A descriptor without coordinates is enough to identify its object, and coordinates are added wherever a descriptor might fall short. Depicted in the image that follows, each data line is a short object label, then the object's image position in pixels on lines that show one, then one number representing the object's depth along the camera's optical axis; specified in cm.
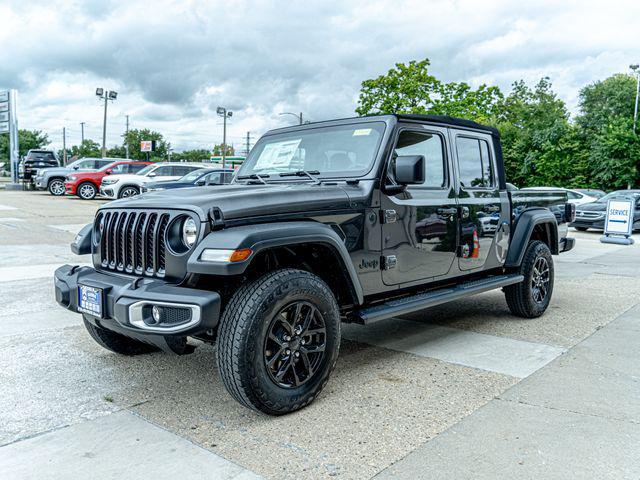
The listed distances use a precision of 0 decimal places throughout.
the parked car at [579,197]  1875
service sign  1466
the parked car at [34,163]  2706
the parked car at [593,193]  2021
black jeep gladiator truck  307
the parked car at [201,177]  1562
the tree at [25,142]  7090
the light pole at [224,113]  5638
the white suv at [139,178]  1970
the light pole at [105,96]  4788
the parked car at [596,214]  1720
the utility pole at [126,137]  8734
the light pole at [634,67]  4957
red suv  2145
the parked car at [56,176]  2325
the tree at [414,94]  3388
